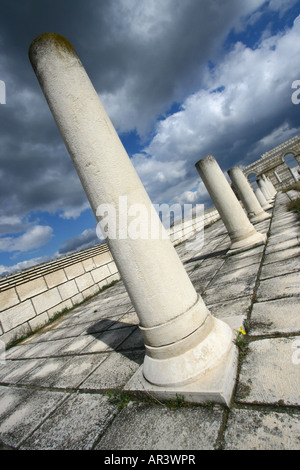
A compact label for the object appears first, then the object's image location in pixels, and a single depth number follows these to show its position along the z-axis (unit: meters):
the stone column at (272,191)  20.64
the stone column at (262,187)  15.20
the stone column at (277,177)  33.56
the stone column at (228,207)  5.20
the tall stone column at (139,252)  1.71
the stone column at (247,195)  8.62
